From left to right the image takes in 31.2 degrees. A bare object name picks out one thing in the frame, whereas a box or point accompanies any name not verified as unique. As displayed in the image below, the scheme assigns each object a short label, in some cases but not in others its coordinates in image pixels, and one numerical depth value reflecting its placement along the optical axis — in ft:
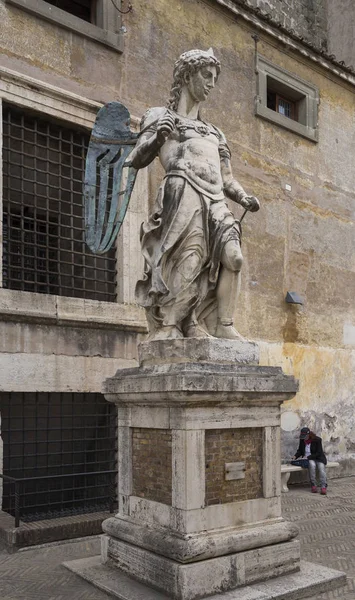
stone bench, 35.68
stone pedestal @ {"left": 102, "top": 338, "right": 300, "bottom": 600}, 16.71
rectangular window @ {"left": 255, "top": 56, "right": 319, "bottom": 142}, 40.70
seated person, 36.09
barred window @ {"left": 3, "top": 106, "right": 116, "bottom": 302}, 30.07
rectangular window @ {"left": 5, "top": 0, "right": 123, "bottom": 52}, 29.96
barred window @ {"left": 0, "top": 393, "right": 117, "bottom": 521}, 29.27
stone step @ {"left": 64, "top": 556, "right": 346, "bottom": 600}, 16.53
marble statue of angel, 18.89
